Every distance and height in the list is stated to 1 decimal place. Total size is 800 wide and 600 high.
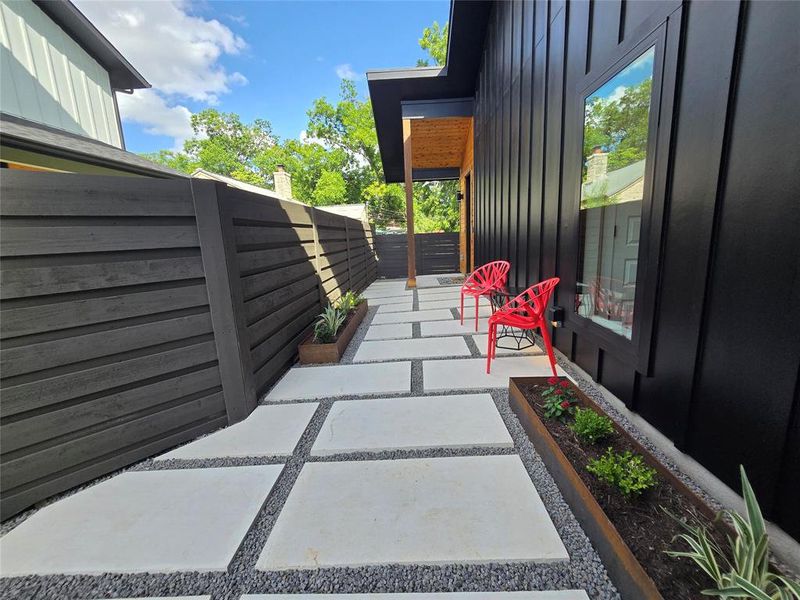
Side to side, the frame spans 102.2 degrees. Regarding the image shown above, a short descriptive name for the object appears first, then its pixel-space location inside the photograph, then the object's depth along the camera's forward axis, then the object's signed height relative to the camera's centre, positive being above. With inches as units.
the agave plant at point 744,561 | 28.5 -31.9
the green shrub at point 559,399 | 64.5 -33.6
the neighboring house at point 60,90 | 78.5 +85.4
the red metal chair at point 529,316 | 86.4 -21.9
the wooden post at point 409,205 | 254.7 +30.4
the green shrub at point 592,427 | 55.9 -33.0
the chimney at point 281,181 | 456.1 +93.3
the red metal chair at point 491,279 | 137.4 -19.6
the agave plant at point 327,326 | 120.7 -30.2
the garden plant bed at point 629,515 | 33.8 -35.8
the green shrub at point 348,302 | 154.1 -28.6
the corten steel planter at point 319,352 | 114.1 -37.0
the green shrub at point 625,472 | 43.7 -33.5
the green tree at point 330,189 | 784.9 +138.2
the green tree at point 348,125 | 835.4 +320.6
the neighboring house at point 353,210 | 473.7 +52.0
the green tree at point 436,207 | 762.2 +83.9
